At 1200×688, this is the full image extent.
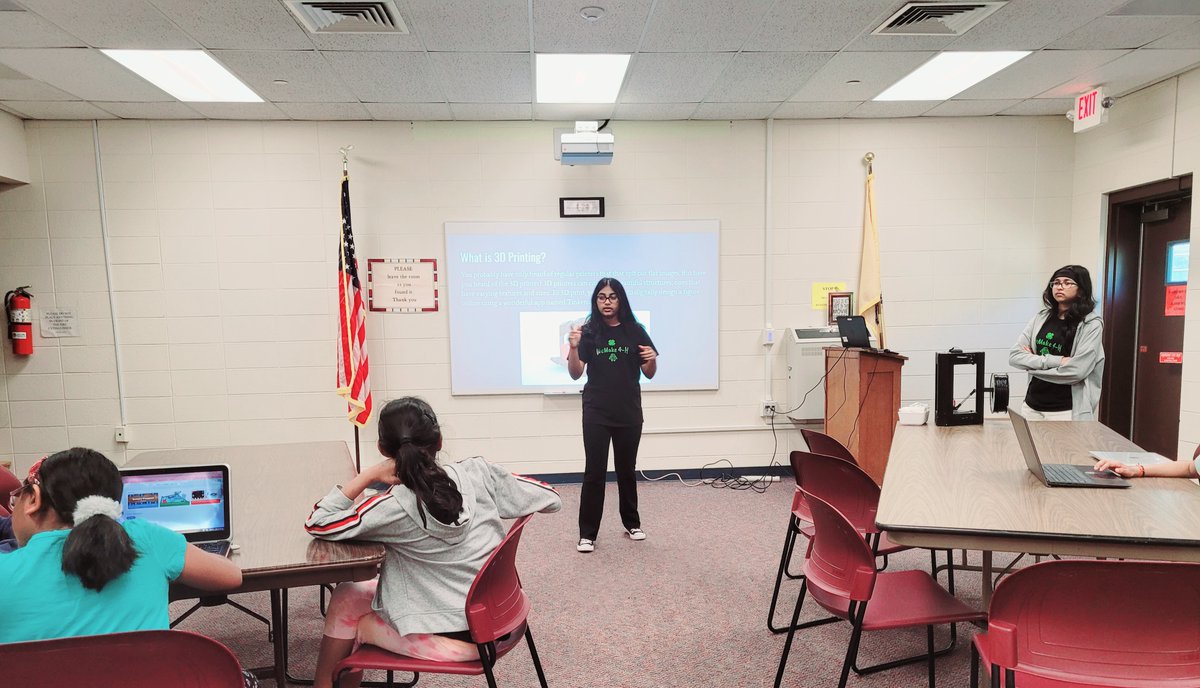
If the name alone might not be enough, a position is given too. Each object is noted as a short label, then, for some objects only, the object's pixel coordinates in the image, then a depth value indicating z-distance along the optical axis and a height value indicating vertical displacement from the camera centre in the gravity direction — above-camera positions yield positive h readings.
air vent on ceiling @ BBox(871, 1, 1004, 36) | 2.99 +1.31
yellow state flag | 4.73 +0.13
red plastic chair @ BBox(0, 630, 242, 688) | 1.04 -0.63
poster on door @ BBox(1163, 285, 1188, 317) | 4.02 -0.15
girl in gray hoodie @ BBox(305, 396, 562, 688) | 1.59 -0.65
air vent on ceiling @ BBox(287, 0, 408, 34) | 2.83 +1.31
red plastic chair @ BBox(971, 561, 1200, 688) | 1.22 -0.71
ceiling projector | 4.26 +1.00
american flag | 4.30 -0.25
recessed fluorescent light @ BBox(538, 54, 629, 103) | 3.61 +1.30
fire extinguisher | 4.28 -0.12
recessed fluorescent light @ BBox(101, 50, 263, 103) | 3.41 +1.30
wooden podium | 4.02 -0.79
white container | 2.98 -0.63
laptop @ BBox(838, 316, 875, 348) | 4.08 -0.32
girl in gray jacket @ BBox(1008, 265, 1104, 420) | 3.19 -0.39
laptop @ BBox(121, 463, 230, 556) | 1.70 -0.56
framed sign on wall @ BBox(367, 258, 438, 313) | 4.60 +0.06
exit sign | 4.07 +1.12
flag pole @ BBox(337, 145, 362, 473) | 4.49 +0.92
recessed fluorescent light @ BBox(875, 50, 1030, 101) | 3.67 +1.30
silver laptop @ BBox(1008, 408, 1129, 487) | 1.90 -0.62
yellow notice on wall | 4.86 -0.06
